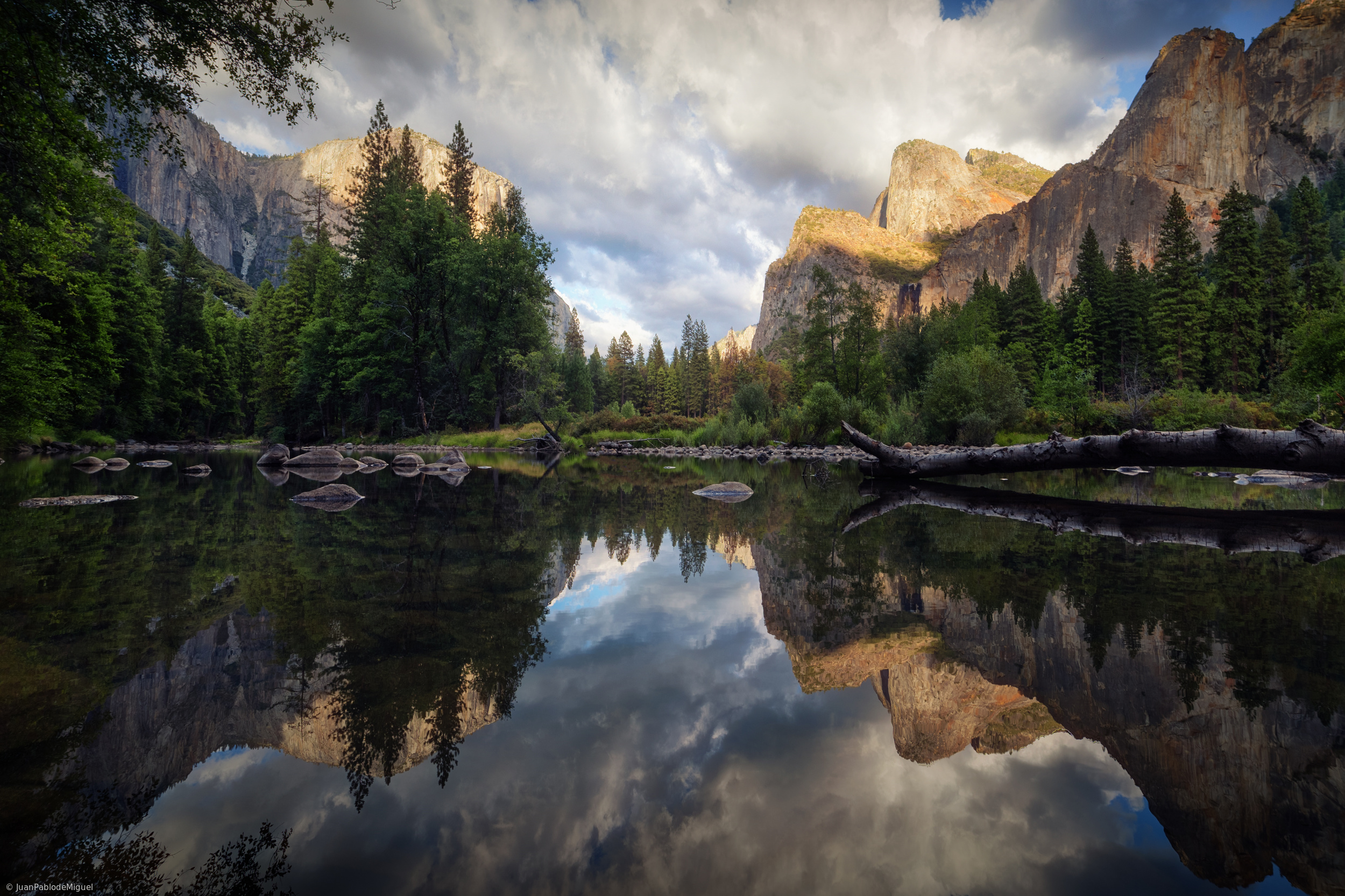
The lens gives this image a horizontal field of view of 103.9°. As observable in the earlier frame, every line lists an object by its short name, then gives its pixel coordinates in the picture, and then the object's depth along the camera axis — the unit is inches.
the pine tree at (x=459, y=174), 1385.3
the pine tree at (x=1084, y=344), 1734.7
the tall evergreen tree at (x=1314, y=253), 1289.4
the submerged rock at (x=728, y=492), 334.6
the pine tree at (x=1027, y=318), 1862.7
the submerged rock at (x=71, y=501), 261.5
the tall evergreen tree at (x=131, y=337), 1050.7
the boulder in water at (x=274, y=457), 595.8
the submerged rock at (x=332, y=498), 286.3
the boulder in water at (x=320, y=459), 573.9
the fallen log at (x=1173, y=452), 235.3
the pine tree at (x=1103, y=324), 1737.2
